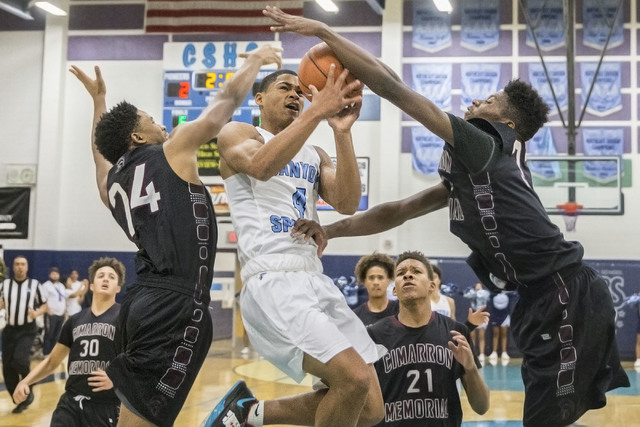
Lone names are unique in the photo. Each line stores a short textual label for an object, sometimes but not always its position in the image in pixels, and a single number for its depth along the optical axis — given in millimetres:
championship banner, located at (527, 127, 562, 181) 16875
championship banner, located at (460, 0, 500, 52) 17516
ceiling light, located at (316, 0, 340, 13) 17219
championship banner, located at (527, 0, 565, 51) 17125
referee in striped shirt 10125
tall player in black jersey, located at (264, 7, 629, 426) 3988
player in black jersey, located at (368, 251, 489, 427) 5008
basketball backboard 14930
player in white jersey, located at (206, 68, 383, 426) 3924
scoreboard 17328
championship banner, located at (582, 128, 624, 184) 16781
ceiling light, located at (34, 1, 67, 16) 17802
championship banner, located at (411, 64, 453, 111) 17531
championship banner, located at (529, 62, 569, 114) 16969
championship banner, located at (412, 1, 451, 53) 17719
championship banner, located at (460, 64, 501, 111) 17375
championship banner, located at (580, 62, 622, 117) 16922
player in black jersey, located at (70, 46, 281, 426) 4090
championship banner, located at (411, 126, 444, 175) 17422
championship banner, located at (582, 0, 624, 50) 17031
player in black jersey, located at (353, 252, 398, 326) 6730
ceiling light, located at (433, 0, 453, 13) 16839
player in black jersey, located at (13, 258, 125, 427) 5633
